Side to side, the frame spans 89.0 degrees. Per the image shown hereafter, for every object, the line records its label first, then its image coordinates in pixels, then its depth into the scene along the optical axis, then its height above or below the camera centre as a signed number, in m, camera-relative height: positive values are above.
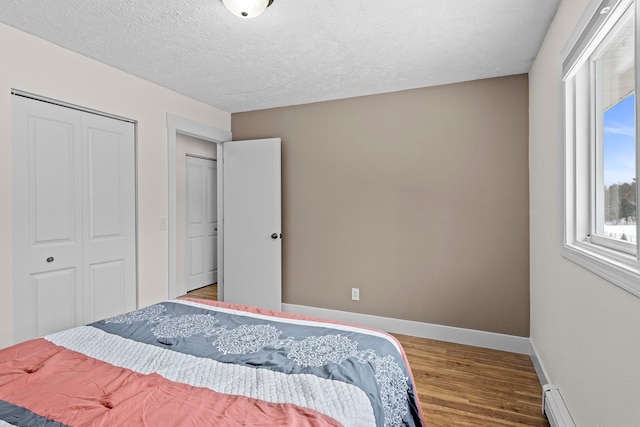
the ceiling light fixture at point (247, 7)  1.77 +1.13
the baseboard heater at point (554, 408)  1.64 -1.06
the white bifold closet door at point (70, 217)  2.19 -0.05
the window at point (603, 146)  1.25 +0.30
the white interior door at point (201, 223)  4.86 -0.19
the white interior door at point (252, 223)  3.68 -0.15
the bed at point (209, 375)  0.99 -0.61
